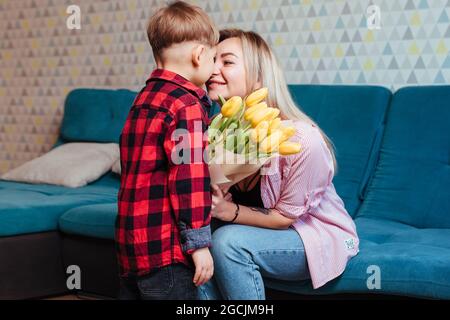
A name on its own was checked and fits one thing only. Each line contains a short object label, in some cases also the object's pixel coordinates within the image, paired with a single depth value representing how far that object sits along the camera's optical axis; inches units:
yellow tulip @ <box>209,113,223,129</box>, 63.2
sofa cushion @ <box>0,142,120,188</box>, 126.6
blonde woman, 67.6
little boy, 61.6
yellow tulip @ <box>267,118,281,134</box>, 60.2
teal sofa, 92.6
